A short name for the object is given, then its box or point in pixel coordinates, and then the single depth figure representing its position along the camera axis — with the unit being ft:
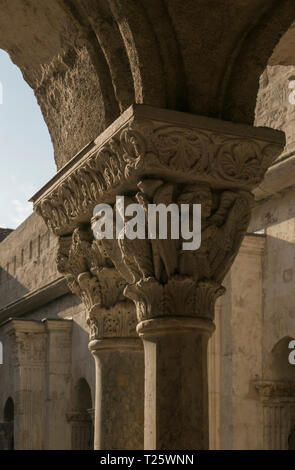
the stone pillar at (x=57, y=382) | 47.70
